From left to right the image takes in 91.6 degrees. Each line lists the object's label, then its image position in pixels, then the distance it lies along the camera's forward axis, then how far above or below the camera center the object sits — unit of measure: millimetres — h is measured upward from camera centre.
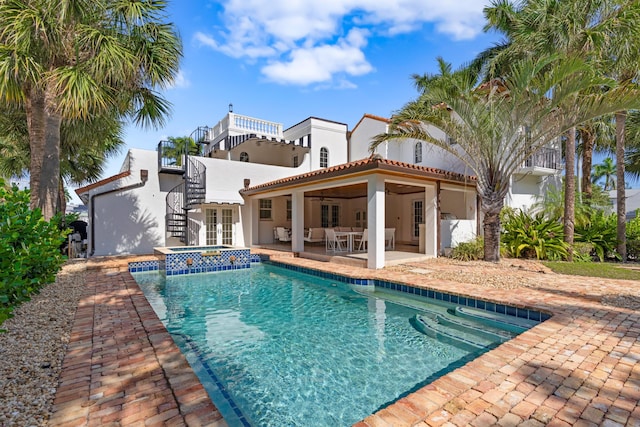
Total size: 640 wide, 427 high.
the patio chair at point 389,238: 15641 -817
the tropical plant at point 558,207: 15008 +694
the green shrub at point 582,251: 12922 -1306
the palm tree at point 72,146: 13719 +4235
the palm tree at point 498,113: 9348 +3724
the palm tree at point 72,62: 8633 +5118
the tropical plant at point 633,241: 13801 -909
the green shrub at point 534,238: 12930 -734
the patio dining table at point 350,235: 14405 -638
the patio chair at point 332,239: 14669 -824
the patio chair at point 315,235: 17969 -728
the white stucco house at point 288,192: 13461 +1682
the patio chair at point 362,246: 15938 -1228
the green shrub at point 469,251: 12938 -1250
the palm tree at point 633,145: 16395 +4398
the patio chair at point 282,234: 19406 -717
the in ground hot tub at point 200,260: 12719 -1580
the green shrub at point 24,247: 4797 -472
